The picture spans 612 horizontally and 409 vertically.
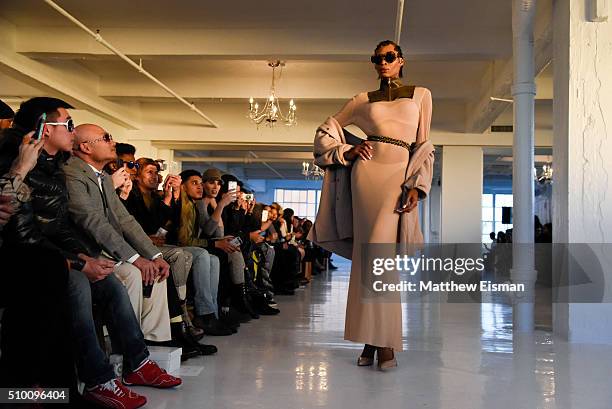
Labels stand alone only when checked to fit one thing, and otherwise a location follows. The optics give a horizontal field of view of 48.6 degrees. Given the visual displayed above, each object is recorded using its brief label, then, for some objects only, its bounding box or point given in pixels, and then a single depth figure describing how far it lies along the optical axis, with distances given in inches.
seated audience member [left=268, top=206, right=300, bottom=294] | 331.3
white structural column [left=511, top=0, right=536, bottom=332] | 221.9
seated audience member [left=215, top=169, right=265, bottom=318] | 197.8
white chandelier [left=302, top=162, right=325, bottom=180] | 669.9
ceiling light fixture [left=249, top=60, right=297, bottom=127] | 400.2
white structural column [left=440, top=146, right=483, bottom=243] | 533.6
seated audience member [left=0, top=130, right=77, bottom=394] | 83.0
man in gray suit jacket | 111.5
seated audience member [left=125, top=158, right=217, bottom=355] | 137.8
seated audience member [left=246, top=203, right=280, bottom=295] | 252.6
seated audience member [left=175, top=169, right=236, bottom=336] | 164.7
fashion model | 133.4
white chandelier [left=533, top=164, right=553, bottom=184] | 655.1
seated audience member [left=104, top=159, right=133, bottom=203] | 143.9
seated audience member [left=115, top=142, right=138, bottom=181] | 170.4
